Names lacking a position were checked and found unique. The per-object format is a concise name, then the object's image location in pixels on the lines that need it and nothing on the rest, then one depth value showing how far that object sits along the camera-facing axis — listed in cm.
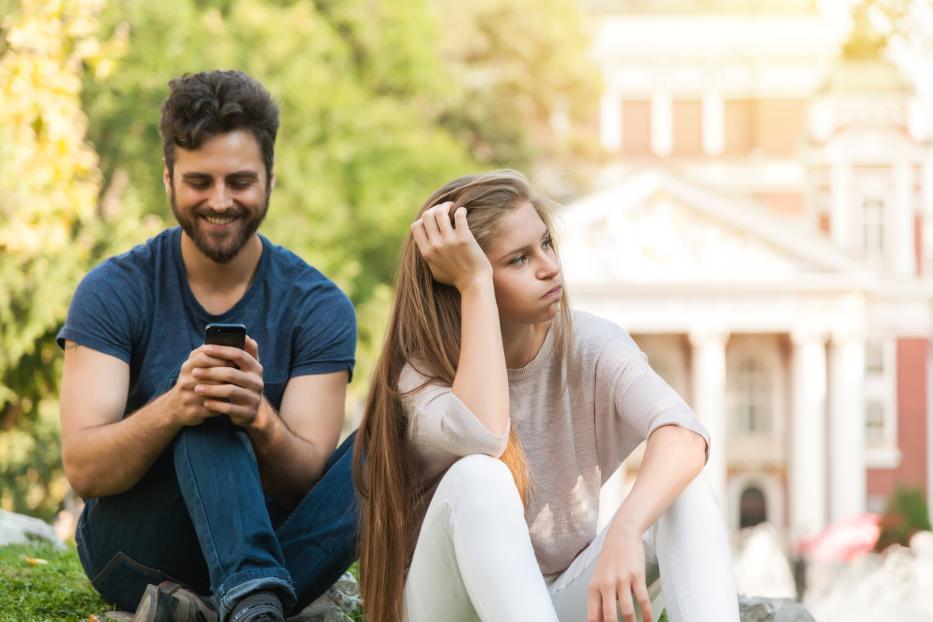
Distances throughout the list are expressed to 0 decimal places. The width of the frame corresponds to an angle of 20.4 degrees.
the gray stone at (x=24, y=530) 968
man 520
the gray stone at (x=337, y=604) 613
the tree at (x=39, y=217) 1409
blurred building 5402
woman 482
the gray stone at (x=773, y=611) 675
